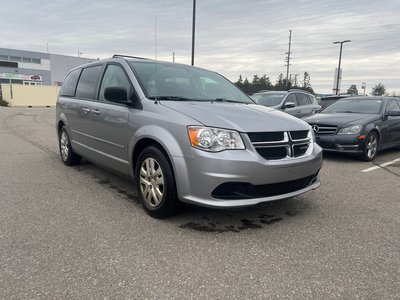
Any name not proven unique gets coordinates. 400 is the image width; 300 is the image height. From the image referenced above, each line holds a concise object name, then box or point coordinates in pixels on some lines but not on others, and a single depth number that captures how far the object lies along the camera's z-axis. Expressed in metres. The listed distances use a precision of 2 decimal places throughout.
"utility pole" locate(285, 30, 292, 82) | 54.70
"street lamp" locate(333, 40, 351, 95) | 32.22
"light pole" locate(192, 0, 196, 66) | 14.39
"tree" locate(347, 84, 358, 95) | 58.36
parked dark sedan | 7.13
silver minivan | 3.17
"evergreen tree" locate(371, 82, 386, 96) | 61.31
